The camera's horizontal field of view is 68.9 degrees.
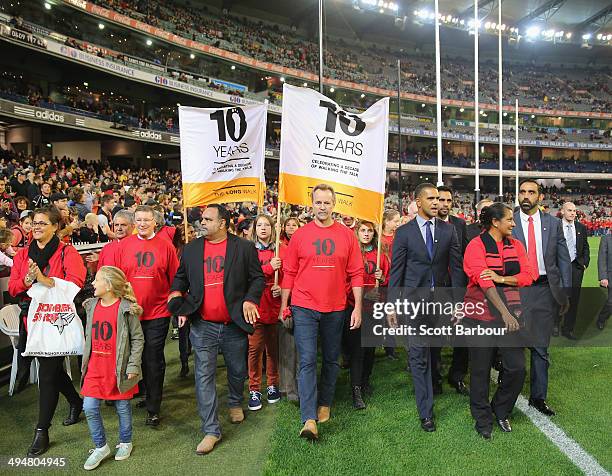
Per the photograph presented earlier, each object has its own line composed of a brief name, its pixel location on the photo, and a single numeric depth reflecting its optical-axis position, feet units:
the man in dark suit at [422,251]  13.17
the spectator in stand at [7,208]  30.30
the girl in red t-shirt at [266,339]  14.66
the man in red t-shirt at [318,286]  12.14
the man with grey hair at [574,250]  22.23
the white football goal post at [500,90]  40.00
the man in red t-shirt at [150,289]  13.19
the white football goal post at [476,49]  32.30
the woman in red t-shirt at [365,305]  14.12
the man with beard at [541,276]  12.93
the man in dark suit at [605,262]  20.42
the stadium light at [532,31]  157.07
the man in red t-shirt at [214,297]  12.00
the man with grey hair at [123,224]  15.35
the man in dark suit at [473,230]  16.21
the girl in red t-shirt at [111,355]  10.91
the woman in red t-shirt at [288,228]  18.26
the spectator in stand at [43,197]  33.14
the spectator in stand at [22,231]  20.32
